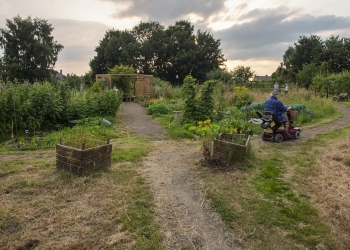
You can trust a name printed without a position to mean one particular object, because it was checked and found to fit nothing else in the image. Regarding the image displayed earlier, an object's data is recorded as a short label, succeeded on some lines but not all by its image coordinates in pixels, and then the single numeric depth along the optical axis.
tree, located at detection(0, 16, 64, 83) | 32.28
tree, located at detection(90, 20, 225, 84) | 38.72
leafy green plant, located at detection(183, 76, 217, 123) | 8.95
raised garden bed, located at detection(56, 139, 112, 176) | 4.18
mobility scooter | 6.90
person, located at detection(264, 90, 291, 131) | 6.78
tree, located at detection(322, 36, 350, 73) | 35.88
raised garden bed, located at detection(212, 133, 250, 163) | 4.78
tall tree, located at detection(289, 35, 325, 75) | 38.84
